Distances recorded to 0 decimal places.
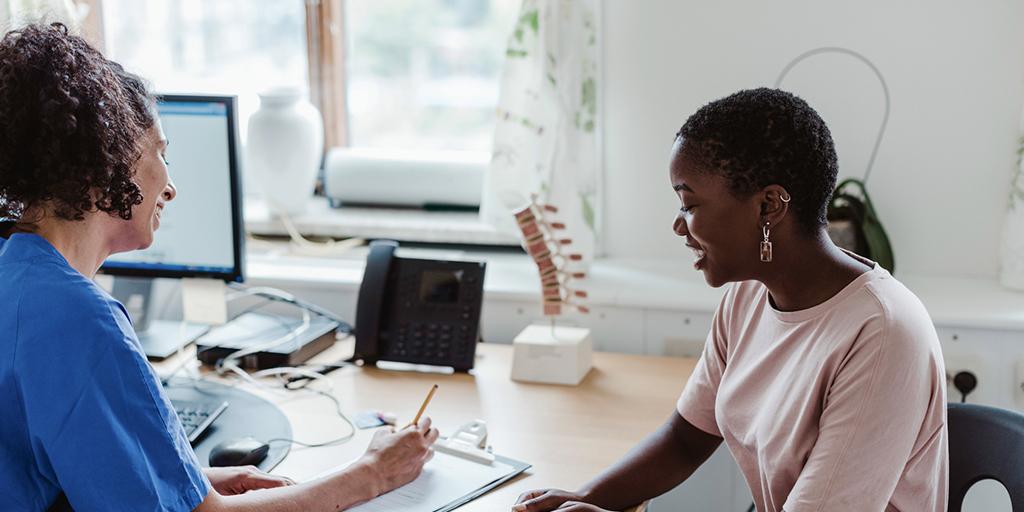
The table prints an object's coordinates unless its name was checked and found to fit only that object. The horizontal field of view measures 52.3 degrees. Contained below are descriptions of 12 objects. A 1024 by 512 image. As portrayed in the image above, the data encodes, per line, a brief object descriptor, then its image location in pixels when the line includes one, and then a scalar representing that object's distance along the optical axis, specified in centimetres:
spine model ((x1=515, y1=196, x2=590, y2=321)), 190
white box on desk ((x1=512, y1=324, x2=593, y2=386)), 189
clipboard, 140
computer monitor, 191
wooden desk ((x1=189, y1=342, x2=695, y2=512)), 155
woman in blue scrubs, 107
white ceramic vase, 246
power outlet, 192
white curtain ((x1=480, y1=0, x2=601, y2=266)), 221
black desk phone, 195
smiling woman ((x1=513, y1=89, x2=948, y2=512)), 118
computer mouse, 149
